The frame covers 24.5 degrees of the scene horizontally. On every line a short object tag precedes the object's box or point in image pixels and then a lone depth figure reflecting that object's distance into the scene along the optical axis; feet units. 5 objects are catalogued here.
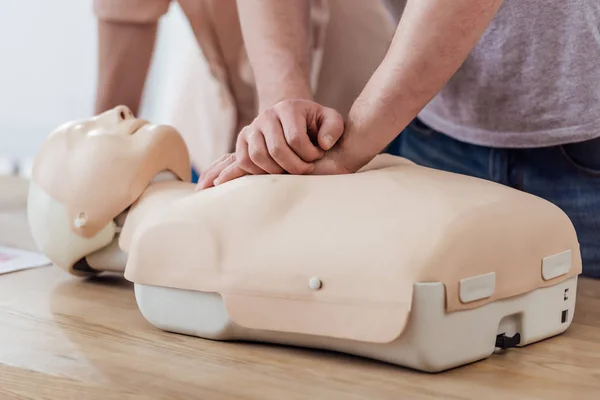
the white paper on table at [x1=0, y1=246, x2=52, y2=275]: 5.53
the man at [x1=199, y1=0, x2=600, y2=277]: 4.60
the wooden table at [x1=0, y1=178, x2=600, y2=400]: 4.22
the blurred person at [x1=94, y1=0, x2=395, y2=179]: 5.89
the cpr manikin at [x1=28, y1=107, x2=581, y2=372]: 4.26
